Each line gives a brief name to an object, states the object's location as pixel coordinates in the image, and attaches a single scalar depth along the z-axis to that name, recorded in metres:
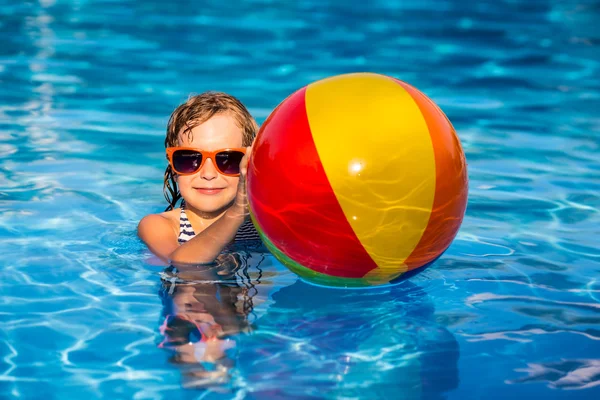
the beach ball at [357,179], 3.33
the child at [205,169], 4.28
